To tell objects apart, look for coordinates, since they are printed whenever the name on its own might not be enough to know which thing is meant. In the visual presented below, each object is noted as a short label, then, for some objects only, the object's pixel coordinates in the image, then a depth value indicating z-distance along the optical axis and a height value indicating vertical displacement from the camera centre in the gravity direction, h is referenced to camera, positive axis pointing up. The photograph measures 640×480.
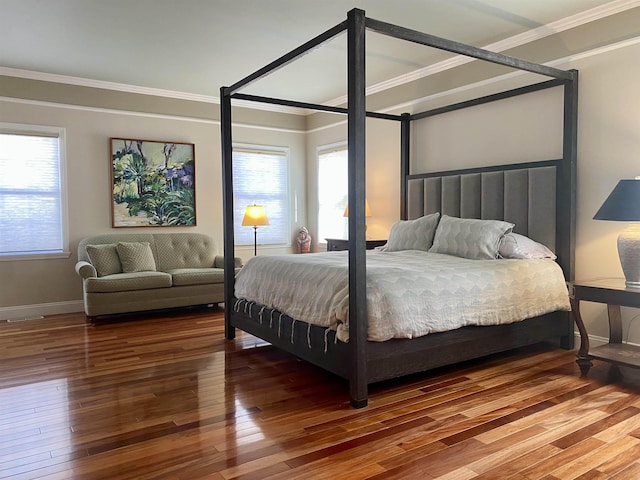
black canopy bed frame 2.76 -0.01
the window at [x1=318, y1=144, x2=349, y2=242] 6.73 +0.27
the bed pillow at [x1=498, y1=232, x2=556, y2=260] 3.90 -0.31
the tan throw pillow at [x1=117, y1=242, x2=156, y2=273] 5.58 -0.50
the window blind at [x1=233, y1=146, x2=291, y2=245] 6.88 +0.32
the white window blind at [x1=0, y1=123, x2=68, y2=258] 5.39 +0.25
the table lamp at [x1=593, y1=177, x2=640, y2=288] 3.26 -0.05
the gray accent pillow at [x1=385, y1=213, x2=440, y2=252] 4.63 -0.22
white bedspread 2.93 -0.53
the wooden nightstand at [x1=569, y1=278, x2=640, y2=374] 3.17 -0.73
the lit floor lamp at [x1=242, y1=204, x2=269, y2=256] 6.40 -0.06
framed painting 6.00 +0.37
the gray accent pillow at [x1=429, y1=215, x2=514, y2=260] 3.95 -0.22
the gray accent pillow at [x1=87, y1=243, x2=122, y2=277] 5.41 -0.50
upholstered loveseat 5.15 -0.67
